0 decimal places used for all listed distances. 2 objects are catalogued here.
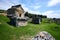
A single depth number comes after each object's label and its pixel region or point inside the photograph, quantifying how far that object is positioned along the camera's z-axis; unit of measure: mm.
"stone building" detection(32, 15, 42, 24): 18378
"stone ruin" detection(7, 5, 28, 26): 18980
